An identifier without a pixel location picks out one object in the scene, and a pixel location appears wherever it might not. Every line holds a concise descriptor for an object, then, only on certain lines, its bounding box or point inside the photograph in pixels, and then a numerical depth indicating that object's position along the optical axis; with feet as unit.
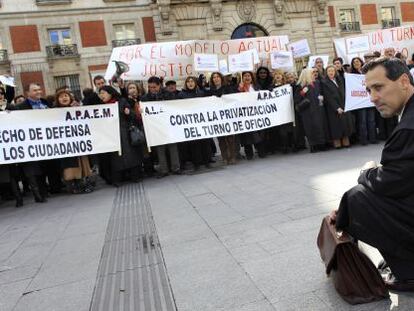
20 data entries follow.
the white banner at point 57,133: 24.96
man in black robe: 8.06
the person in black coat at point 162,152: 28.53
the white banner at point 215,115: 27.84
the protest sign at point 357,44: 36.78
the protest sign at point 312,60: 38.82
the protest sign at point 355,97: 30.19
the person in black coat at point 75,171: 26.45
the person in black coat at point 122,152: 27.17
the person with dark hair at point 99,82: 28.76
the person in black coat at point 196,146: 29.48
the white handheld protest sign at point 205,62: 31.63
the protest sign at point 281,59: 33.86
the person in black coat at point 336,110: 29.68
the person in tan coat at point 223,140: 30.17
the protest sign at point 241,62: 31.58
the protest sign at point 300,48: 37.04
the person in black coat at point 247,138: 30.81
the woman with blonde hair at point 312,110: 29.63
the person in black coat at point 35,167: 25.35
